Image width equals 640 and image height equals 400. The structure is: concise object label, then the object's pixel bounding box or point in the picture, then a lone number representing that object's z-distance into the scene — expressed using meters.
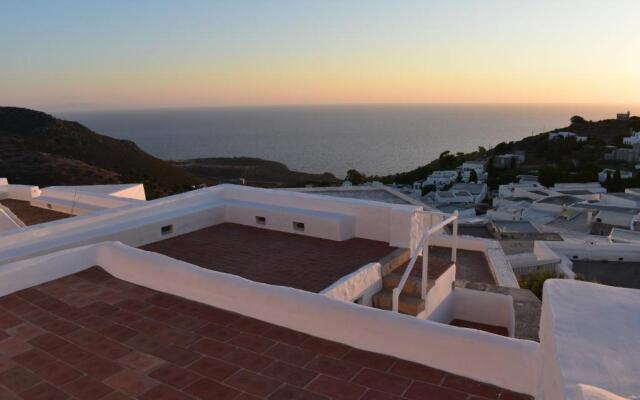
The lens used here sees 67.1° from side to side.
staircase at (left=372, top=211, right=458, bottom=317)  5.50
